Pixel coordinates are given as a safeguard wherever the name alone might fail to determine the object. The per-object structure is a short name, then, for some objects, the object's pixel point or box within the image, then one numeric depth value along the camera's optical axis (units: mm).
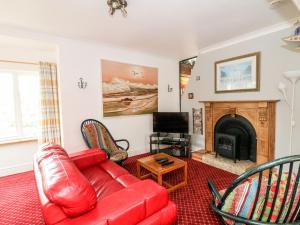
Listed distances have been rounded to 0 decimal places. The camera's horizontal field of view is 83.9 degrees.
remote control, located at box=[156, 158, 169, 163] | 2681
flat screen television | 4043
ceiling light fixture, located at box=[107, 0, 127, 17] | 1941
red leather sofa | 1070
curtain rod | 3152
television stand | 4043
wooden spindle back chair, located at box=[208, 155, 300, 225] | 1014
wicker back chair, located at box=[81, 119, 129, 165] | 3129
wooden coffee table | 2416
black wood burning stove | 3246
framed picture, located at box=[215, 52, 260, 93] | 3214
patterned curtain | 3410
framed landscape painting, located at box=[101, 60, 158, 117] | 3703
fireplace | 2979
